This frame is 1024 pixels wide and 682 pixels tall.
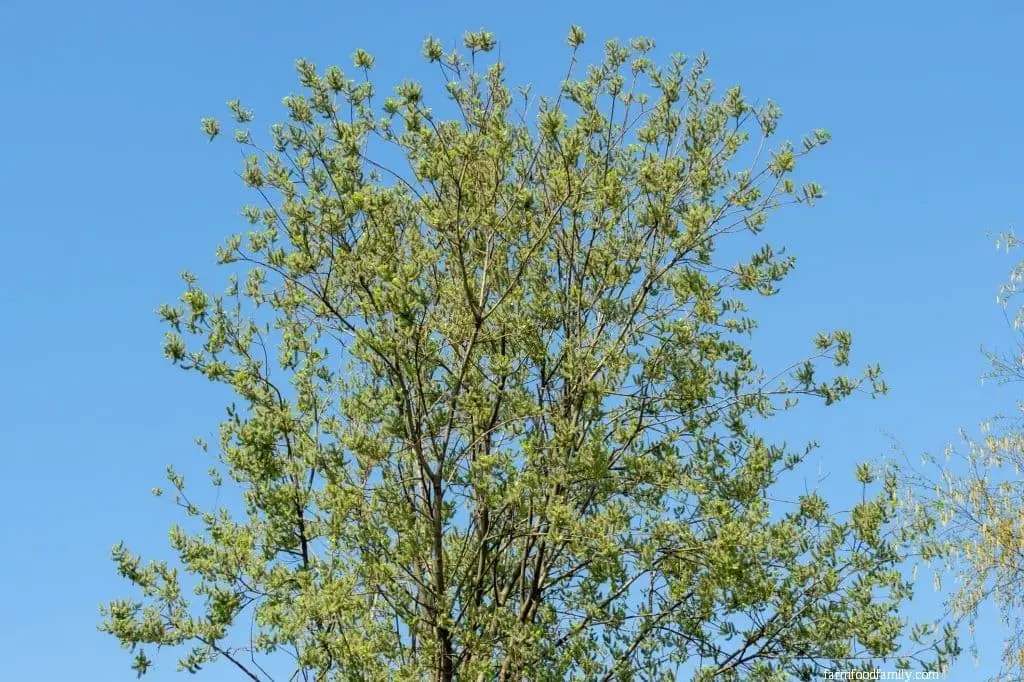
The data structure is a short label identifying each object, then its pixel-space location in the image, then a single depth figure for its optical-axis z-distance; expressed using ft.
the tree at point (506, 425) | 36.81
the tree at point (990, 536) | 57.41
